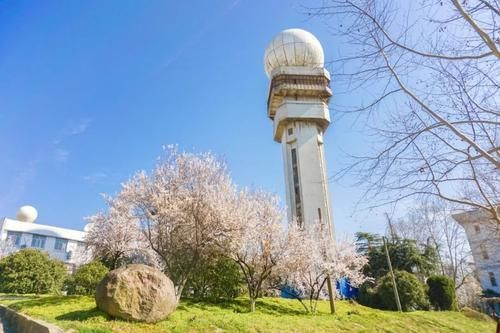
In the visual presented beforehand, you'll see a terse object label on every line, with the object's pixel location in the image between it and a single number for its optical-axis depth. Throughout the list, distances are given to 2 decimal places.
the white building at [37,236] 37.56
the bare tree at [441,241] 26.67
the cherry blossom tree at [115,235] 15.58
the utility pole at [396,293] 19.03
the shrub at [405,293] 20.28
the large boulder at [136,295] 7.95
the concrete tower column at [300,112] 31.36
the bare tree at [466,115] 4.32
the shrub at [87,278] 13.88
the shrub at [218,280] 15.54
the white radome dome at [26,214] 41.26
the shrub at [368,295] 22.33
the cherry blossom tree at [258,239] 13.67
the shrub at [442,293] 21.33
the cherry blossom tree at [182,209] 12.70
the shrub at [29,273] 15.94
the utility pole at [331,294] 15.52
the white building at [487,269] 32.78
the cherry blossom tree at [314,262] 15.47
